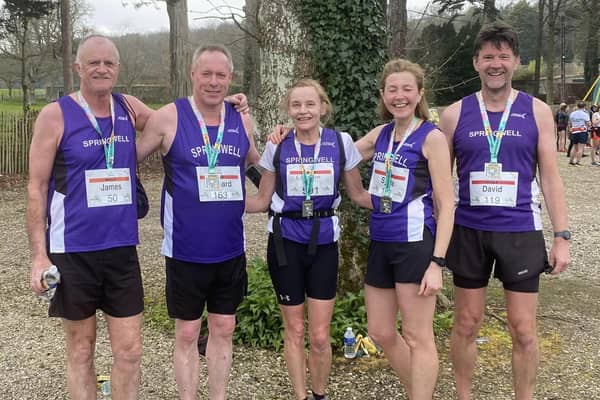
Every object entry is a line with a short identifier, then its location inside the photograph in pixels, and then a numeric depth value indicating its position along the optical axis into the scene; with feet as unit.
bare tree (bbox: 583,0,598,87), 108.88
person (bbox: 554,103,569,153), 70.54
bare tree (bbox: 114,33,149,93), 103.55
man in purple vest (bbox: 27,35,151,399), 9.06
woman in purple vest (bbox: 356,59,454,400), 9.52
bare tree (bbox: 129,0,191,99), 55.72
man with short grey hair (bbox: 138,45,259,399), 9.84
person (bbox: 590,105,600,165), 59.77
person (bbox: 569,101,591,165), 56.75
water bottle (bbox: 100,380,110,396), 12.46
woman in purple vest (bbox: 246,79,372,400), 10.37
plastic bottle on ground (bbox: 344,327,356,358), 13.75
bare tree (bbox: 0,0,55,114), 60.08
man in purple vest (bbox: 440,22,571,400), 9.83
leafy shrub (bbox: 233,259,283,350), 14.62
